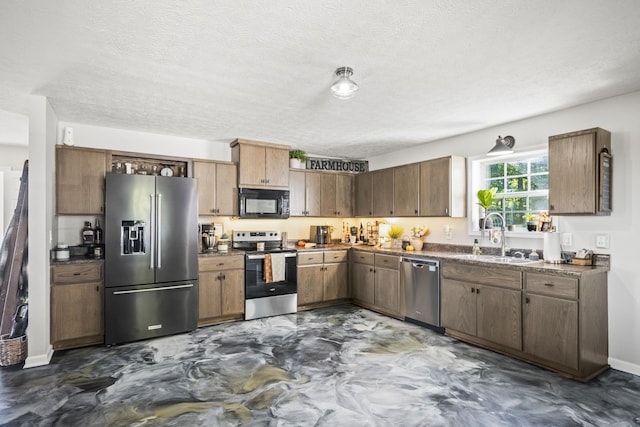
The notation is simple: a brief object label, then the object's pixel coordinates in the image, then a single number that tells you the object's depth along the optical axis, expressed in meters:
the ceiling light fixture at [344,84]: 2.61
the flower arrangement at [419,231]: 5.16
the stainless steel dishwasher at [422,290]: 4.18
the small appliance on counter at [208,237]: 4.78
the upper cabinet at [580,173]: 3.10
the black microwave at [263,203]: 4.89
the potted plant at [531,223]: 3.80
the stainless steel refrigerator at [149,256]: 3.75
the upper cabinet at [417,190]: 4.50
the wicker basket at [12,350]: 3.19
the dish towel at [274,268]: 4.72
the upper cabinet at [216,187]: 4.63
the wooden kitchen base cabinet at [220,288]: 4.33
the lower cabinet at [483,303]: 3.36
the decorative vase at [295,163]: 5.50
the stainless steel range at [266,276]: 4.65
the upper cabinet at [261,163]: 4.86
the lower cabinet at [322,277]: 5.13
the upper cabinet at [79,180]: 3.81
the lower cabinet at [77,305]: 3.54
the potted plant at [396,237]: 5.38
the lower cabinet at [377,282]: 4.73
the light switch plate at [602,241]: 3.25
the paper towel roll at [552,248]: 3.46
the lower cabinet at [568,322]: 2.93
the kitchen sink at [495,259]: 3.56
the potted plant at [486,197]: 4.21
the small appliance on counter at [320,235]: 5.80
